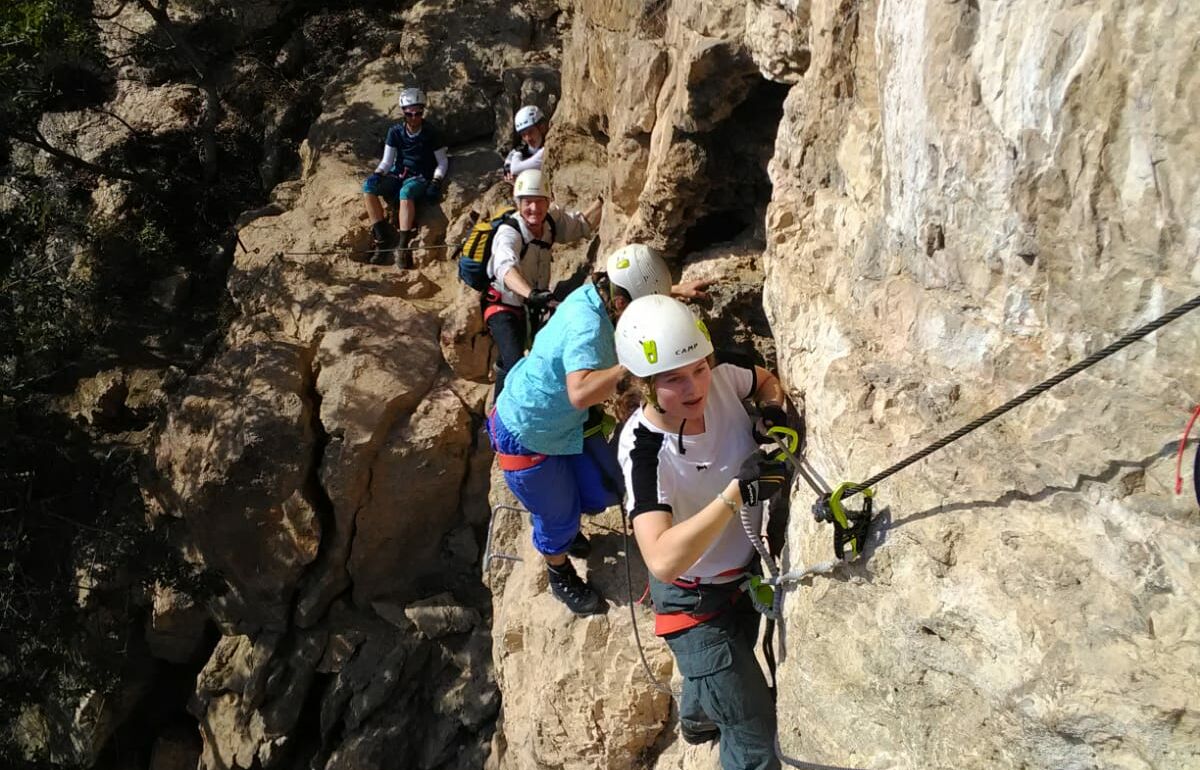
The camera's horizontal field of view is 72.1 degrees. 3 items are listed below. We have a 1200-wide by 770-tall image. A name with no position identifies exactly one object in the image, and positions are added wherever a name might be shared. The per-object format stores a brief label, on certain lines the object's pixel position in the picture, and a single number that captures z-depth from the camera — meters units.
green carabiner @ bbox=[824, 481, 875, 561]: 2.93
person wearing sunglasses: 9.63
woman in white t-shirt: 3.25
